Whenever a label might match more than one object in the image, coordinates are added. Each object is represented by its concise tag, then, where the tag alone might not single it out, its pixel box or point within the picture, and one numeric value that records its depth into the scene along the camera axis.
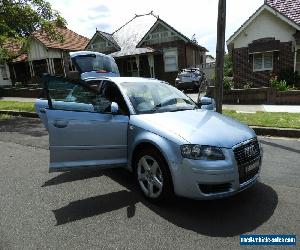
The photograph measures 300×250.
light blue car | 2.74
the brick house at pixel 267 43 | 13.47
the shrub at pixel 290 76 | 13.21
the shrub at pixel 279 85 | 10.61
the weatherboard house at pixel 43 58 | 23.26
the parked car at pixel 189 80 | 15.16
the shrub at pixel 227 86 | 10.62
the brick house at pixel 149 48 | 19.92
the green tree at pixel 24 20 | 12.35
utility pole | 6.35
